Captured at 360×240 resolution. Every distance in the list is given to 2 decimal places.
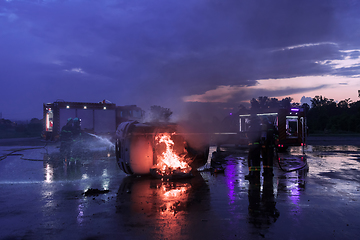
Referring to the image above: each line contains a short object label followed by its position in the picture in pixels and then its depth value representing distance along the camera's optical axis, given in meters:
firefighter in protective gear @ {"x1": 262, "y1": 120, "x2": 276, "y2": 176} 8.32
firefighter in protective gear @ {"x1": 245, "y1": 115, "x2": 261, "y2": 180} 7.66
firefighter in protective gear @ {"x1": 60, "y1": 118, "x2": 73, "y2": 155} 12.23
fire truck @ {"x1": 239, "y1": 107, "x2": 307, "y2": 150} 14.48
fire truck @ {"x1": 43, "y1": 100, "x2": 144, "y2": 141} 19.19
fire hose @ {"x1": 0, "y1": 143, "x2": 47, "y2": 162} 11.89
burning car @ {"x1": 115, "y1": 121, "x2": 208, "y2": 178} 7.66
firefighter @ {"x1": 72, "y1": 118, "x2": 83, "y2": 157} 12.48
